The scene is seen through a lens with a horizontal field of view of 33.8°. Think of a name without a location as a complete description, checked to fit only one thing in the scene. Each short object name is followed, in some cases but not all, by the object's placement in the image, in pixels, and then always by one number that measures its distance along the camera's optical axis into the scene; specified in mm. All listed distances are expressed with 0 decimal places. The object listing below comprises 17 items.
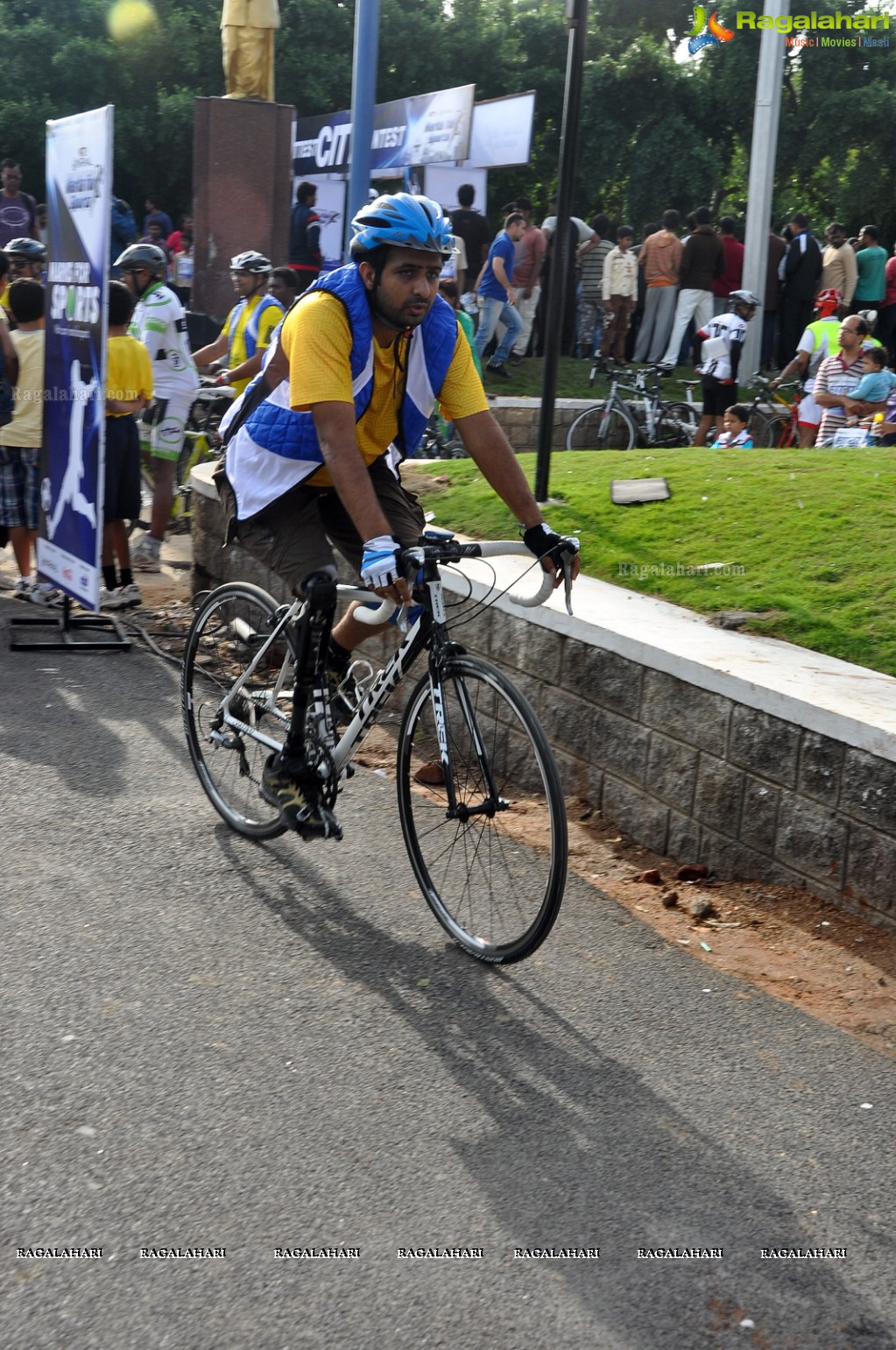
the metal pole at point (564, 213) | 7176
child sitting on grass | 12906
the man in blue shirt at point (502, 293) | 15938
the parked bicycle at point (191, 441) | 11766
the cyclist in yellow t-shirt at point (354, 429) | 4195
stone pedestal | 18406
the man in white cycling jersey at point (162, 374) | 9914
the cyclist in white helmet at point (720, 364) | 13805
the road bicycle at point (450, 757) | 4004
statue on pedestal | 18172
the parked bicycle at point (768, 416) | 15141
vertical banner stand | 7234
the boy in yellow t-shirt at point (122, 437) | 8734
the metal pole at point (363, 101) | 12312
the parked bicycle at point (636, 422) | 15016
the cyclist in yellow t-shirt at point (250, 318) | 10570
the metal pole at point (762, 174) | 18328
